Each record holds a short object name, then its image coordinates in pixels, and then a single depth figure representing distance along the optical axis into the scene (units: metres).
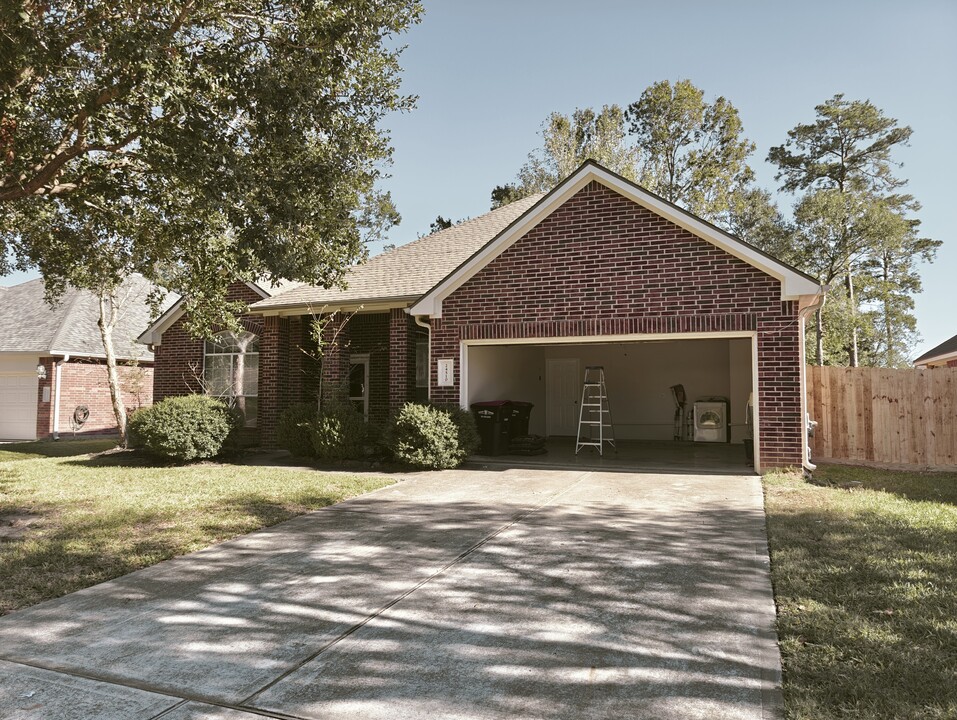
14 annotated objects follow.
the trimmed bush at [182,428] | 12.24
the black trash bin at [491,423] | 12.88
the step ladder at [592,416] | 17.14
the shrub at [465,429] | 11.65
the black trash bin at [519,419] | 13.54
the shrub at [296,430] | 12.98
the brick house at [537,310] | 10.47
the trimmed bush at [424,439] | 11.13
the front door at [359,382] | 16.52
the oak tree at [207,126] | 7.46
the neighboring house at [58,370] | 21.86
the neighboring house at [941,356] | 22.87
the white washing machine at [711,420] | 17.62
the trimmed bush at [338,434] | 12.27
